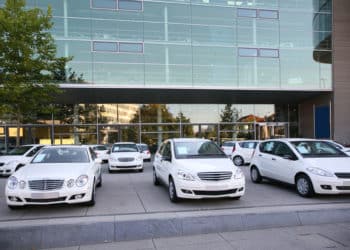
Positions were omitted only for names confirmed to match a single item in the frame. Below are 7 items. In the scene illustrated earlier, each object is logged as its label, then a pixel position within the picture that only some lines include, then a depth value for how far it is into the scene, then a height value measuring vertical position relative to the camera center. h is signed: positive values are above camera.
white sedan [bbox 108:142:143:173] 13.95 -1.75
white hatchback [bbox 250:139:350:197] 7.22 -1.17
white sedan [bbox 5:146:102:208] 6.25 -1.30
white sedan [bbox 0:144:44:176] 12.62 -1.47
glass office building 21.31 +5.77
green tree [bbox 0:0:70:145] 13.82 +3.31
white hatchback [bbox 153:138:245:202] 6.78 -1.22
